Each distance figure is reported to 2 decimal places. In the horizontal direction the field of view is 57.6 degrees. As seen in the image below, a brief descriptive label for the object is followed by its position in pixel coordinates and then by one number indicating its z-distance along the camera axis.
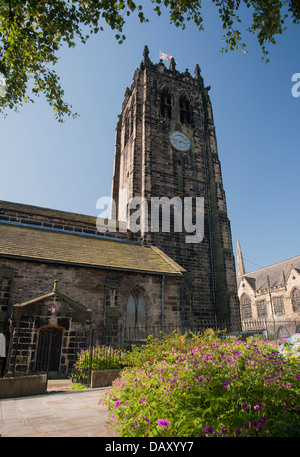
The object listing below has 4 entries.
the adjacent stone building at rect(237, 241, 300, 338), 41.06
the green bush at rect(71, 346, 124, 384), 8.98
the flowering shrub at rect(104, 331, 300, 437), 3.03
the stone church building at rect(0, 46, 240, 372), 11.79
